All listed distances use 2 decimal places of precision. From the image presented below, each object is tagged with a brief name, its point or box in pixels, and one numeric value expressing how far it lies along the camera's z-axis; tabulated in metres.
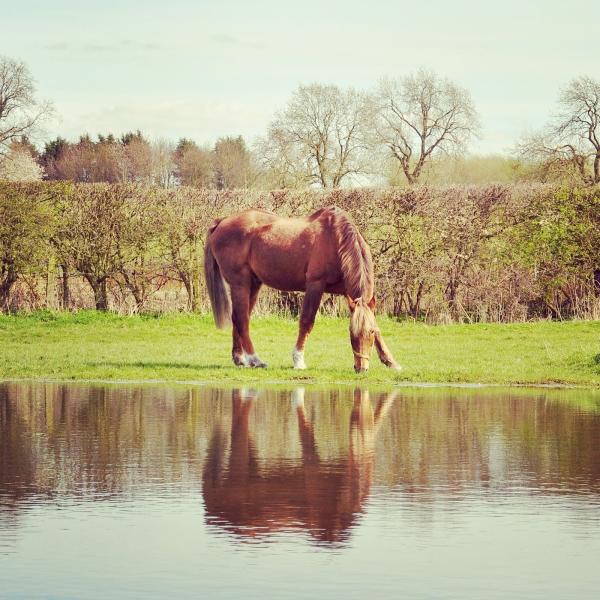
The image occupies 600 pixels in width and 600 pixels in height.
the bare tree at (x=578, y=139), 66.12
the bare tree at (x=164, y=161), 113.58
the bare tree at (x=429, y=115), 81.50
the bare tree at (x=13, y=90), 77.19
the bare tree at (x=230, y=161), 110.88
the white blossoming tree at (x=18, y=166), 72.56
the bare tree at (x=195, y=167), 114.44
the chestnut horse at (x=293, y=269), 17.78
